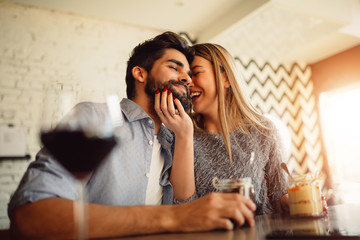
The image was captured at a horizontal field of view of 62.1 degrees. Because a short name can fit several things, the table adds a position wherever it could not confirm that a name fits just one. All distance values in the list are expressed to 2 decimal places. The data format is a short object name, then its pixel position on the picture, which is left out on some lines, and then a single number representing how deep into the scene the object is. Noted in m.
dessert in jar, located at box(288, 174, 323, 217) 0.91
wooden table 0.64
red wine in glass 0.59
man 0.71
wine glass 0.56
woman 1.47
